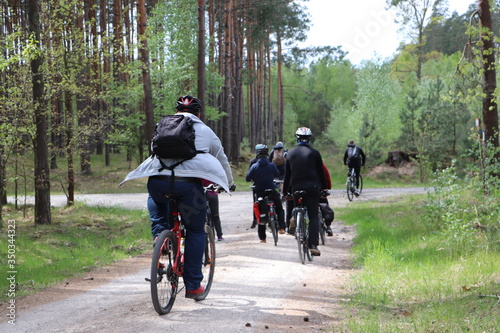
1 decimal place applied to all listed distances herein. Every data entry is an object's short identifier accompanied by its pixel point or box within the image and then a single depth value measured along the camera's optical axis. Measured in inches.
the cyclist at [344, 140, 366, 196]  837.2
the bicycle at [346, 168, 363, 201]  850.1
